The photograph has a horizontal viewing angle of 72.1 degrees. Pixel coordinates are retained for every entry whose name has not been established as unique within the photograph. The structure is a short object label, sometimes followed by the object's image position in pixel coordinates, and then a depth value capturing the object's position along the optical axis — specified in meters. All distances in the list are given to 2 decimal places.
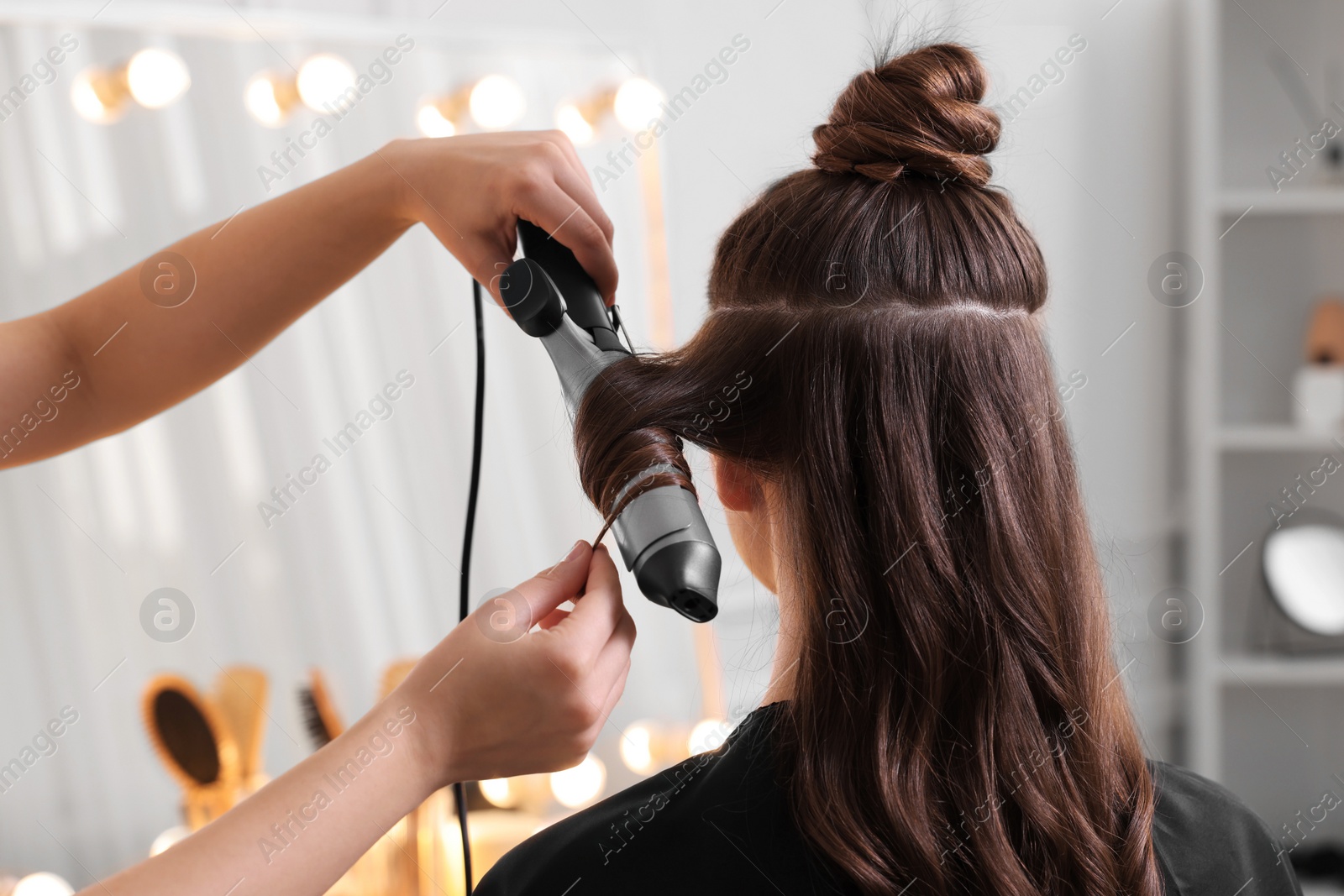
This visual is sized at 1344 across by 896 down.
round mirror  1.74
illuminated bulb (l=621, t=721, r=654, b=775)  1.42
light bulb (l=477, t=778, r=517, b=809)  1.28
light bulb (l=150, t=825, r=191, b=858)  1.14
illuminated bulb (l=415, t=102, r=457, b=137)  1.28
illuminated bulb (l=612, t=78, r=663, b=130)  1.37
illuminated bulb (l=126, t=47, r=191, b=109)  1.11
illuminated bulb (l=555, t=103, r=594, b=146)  1.37
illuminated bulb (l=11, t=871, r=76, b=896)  1.09
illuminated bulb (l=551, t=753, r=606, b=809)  1.33
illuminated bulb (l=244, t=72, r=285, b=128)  1.18
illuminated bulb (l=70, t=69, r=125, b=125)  1.08
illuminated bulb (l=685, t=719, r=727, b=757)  1.41
